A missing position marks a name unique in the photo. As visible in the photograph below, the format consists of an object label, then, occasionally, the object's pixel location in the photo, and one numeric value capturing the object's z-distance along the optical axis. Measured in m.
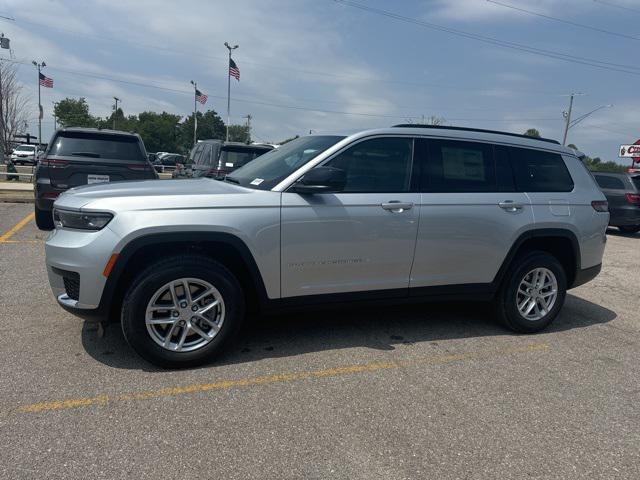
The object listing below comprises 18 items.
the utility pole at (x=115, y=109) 67.68
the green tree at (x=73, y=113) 61.28
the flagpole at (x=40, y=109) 32.17
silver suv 3.25
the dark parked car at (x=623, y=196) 12.54
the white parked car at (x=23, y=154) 38.24
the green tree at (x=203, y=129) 86.00
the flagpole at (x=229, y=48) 36.19
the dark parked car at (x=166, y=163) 10.47
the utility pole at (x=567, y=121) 37.88
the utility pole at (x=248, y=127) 85.78
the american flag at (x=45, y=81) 33.84
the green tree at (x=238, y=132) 91.69
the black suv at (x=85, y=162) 7.36
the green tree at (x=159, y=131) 79.50
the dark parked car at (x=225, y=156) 11.08
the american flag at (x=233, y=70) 34.47
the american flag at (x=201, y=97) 39.72
